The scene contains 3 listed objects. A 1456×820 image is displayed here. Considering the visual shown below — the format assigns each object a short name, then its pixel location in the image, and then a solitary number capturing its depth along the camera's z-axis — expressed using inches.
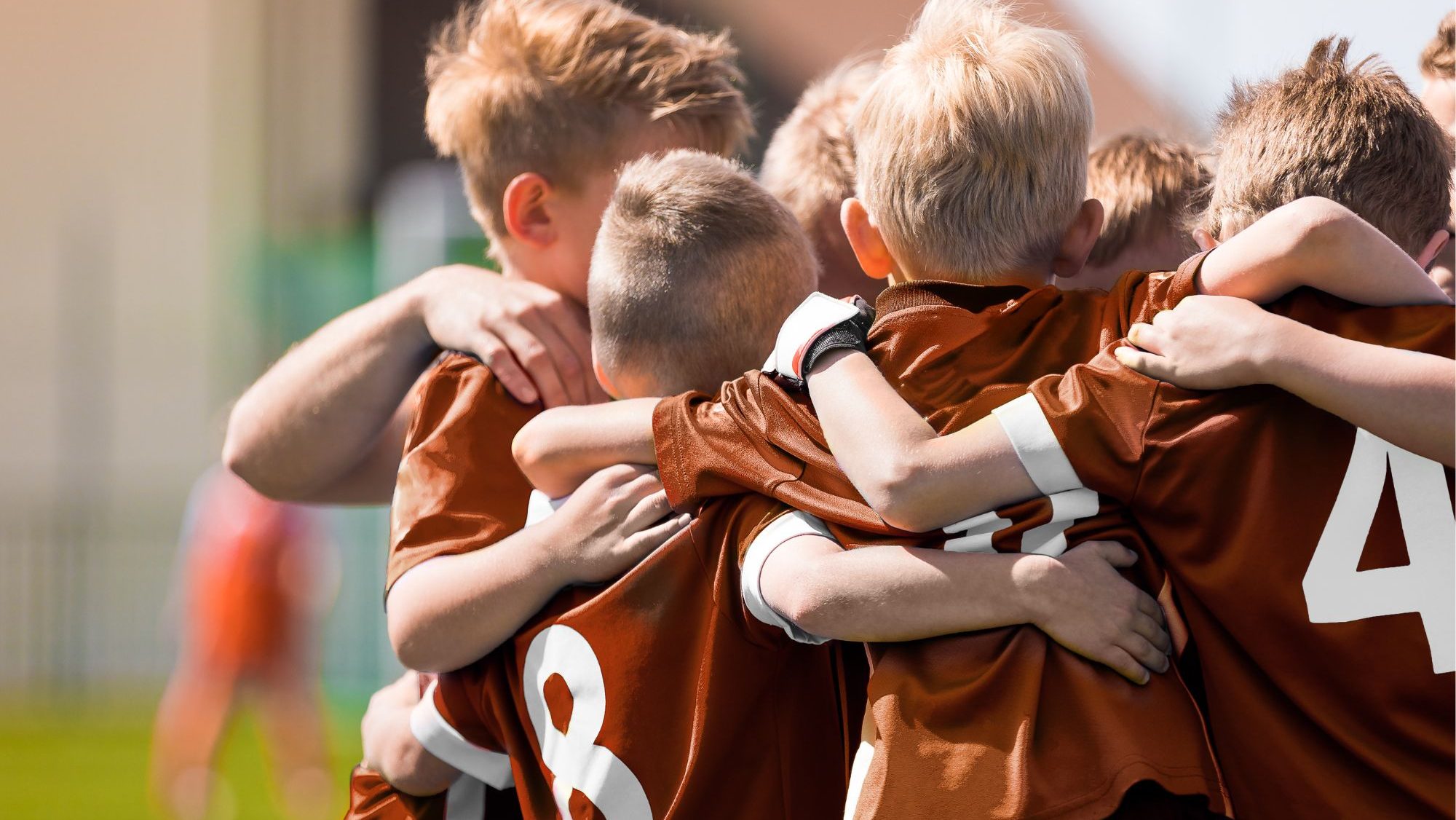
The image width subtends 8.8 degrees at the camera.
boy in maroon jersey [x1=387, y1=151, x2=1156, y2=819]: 249.3
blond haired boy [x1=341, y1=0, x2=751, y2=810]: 252.7
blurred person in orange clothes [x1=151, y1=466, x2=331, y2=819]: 702.1
